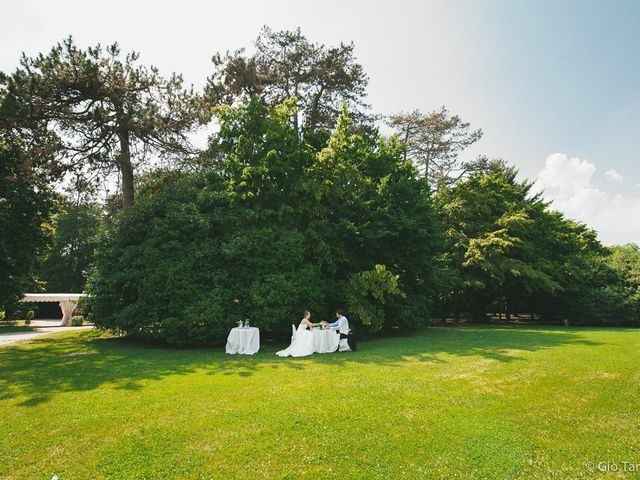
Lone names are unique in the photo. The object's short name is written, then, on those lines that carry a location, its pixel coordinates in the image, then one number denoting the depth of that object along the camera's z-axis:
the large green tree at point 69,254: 48.88
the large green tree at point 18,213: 15.06
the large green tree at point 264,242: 14.92
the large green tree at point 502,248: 25.47
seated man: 13.95
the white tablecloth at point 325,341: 13.66
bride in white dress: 13.09
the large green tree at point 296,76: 22.28
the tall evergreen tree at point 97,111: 15.73
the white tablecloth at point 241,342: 13.53
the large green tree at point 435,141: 31.20
